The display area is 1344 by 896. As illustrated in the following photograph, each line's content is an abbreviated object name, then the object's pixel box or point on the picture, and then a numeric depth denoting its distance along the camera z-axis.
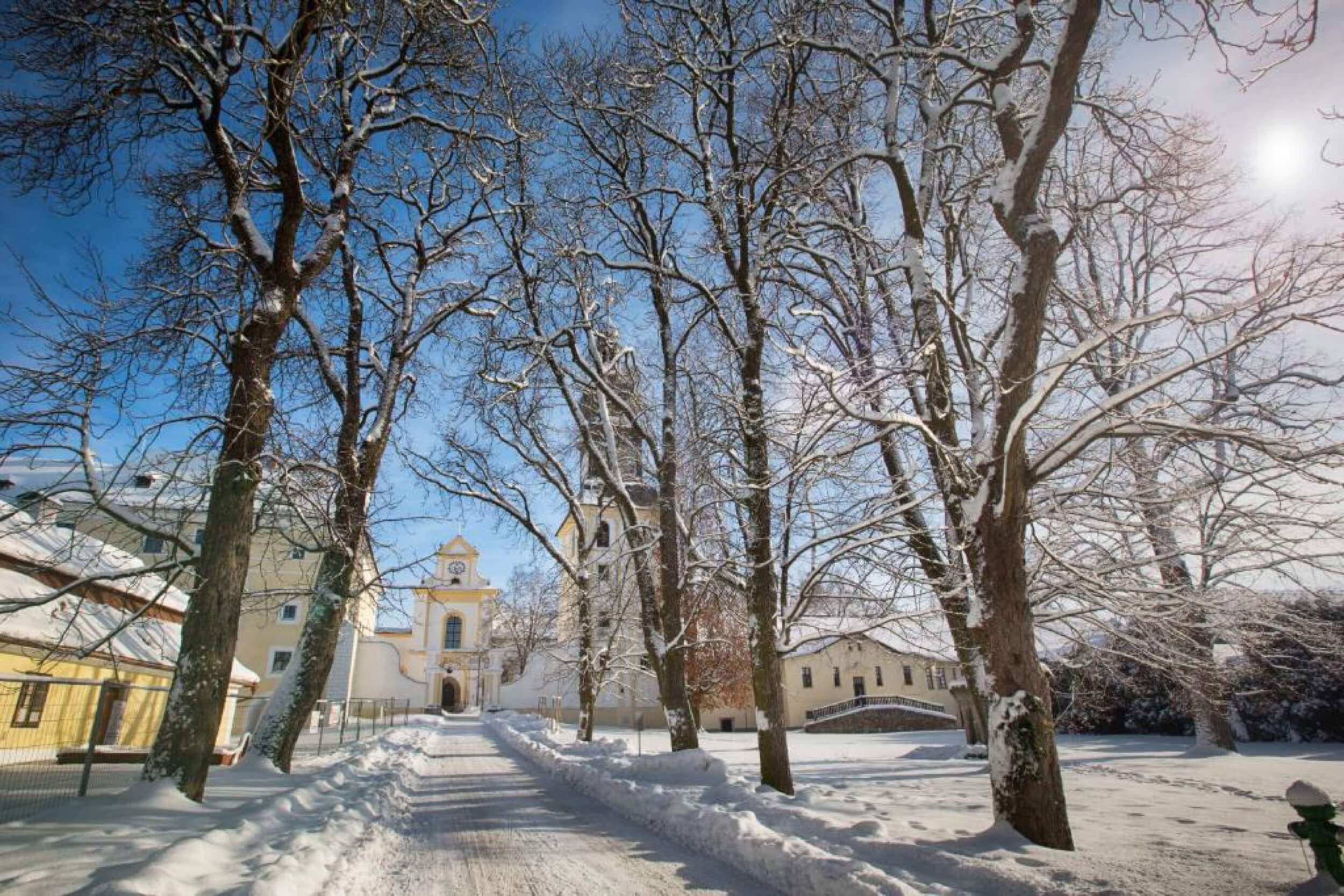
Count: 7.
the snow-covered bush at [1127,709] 20.44
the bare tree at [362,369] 10.84
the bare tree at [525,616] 21.12
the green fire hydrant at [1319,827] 3.84
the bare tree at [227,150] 6.75
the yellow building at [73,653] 7.76
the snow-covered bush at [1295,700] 16.78
